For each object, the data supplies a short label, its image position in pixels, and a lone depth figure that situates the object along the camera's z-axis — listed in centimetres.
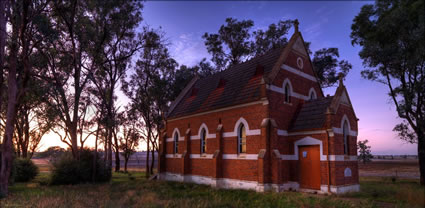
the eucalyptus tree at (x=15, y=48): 1758
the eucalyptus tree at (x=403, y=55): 2094
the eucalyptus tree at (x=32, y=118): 2367
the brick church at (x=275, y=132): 1705
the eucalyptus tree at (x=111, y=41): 2652
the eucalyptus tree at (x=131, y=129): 4134
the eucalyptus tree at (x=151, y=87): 3738
